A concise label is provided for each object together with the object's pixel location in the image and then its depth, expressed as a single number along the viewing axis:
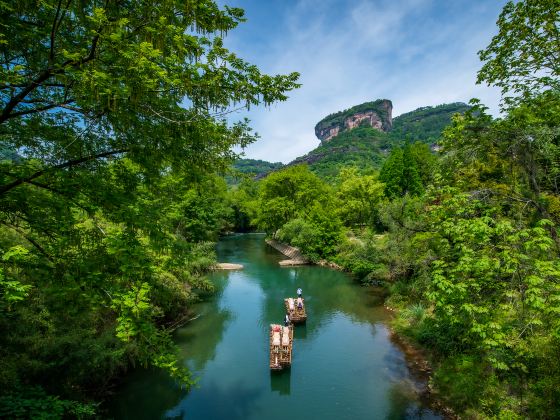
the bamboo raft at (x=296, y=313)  21.42
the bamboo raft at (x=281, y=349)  15.58
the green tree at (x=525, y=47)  8.51
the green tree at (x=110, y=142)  5.08
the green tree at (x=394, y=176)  51.41
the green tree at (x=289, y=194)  48.22
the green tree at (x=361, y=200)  43.72
